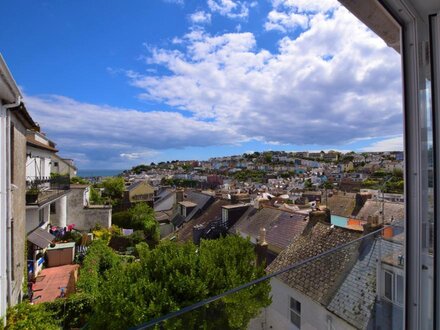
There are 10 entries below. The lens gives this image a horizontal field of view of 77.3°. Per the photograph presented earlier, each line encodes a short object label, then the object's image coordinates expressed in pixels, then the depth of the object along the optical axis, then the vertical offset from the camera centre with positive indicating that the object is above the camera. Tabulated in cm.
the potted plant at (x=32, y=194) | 661 -57
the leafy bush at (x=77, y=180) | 1690 -65
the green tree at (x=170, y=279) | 414 -189
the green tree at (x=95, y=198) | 1844 -195
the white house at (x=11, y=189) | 392 -28
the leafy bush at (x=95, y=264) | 756 -314
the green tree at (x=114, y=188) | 2264 -155
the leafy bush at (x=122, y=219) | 1745 -319
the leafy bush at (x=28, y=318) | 382 -213
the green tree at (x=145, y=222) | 1647 -325
